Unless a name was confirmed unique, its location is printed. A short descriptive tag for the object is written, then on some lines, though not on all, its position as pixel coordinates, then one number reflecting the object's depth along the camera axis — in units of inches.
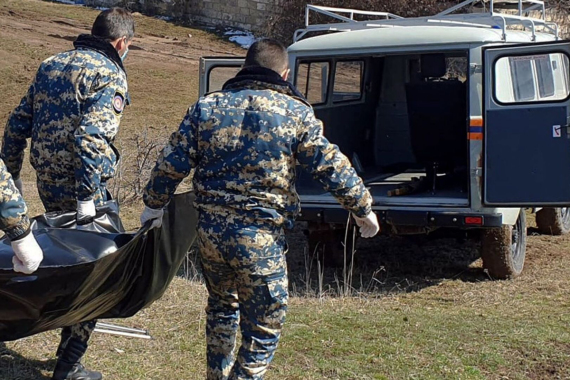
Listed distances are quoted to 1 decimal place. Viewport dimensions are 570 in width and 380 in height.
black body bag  158.4
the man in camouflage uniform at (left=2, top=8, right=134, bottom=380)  172.9
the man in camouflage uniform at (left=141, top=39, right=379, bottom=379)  150.6
